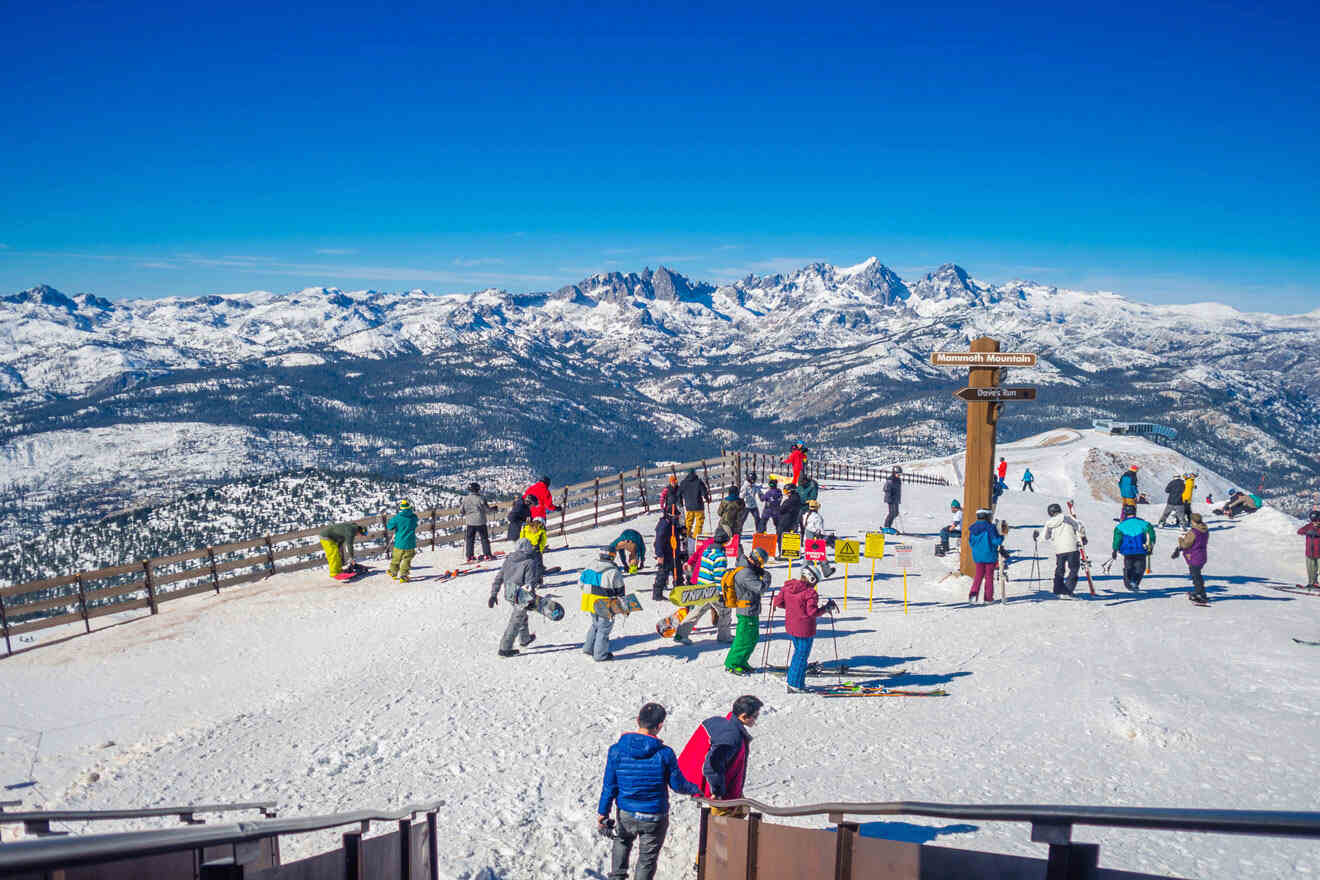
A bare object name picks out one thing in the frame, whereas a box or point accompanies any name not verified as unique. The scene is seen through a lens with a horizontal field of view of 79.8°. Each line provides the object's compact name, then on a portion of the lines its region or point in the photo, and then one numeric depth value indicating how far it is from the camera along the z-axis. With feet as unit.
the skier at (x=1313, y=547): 51.49
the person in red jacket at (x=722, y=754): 20.18
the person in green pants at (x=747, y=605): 34.96
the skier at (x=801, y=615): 33.22
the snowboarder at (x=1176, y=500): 77.87
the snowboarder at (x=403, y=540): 60.13
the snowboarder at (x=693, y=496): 60.23
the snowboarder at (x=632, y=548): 43.52
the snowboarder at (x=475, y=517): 64.84
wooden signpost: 52.03
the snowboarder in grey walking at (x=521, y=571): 40.04
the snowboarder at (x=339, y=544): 63.82
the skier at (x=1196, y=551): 46.26
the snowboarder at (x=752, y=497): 66.49
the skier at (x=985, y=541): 46.60
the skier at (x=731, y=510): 52.70
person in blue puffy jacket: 19.79
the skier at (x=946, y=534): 61.46
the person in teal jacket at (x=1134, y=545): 48.91
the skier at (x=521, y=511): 58.80
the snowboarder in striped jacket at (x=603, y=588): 38.27
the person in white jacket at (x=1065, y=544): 48.08
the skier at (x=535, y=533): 42.96
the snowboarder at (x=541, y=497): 57.93
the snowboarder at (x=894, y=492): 72.23
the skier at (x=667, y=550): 50.11
